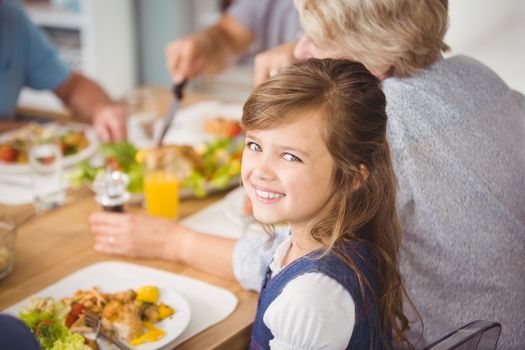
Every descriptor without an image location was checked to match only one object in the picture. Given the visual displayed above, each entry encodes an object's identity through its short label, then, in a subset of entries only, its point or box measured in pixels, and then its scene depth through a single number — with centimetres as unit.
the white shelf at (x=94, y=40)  429
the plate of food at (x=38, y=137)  204
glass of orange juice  174
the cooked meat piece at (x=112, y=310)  125
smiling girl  105
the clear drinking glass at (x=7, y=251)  140
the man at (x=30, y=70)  269
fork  120
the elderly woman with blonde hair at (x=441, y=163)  128
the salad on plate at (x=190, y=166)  188
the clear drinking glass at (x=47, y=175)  183
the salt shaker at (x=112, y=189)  163
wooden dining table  129
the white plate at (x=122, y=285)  125
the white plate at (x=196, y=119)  235
